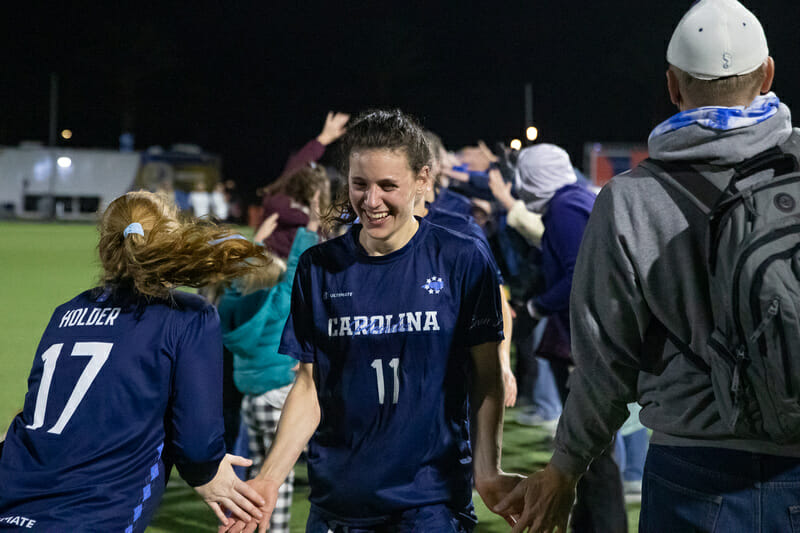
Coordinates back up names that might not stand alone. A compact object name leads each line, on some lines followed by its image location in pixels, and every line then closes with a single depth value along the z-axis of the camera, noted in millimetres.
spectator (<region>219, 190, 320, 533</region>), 5094
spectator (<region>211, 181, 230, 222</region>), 40094
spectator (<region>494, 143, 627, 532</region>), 4375
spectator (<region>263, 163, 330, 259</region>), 6367
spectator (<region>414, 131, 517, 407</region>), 3715
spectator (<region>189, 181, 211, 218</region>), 36938
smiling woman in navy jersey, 2990
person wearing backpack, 2021
